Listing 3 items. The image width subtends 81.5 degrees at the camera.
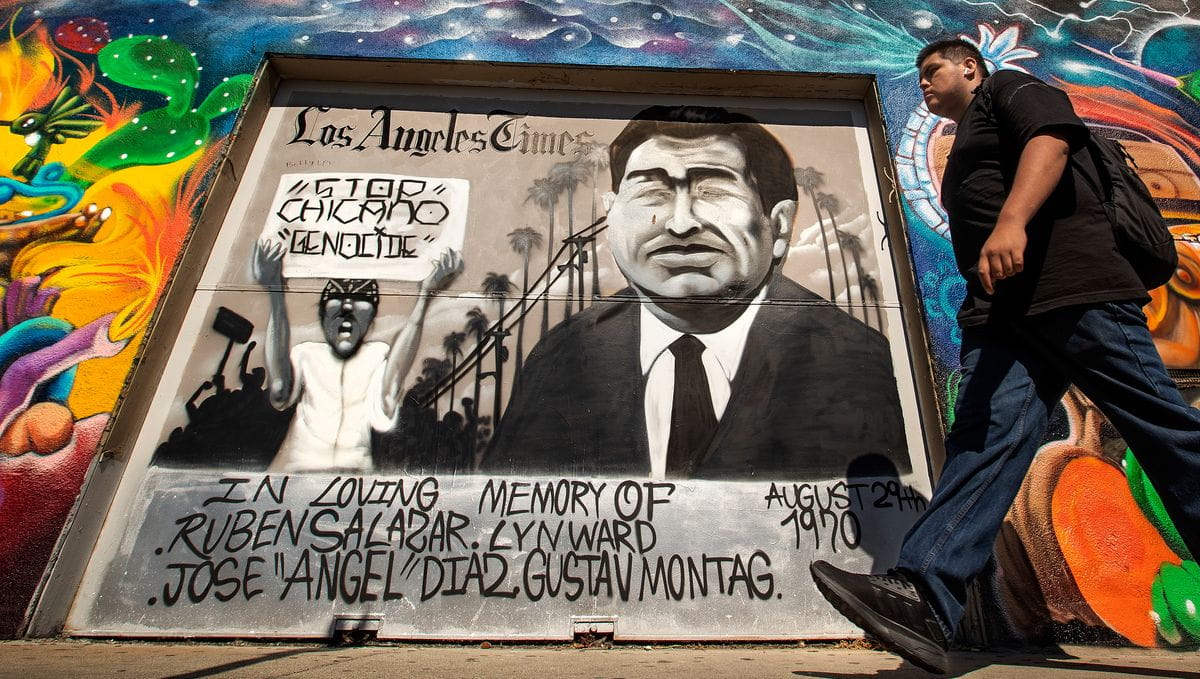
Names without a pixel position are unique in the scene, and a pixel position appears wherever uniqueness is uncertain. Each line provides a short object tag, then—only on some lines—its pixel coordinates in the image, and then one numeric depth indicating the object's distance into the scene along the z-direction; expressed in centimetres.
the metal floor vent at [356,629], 253
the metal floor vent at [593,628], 260
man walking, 168
